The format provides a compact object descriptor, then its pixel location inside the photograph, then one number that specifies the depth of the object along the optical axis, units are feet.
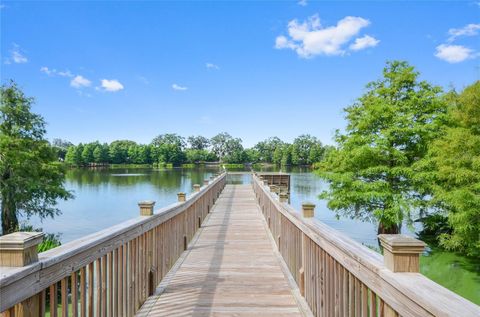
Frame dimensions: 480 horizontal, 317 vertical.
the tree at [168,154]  299.79
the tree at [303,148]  280.74
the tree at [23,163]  47.83
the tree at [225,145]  337.93
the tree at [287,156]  281.13
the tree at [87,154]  274.57
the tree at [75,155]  268.21
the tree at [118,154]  292.40
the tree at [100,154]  280.10
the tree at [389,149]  40.16
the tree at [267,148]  320.09
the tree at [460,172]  30.68
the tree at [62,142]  417.18
